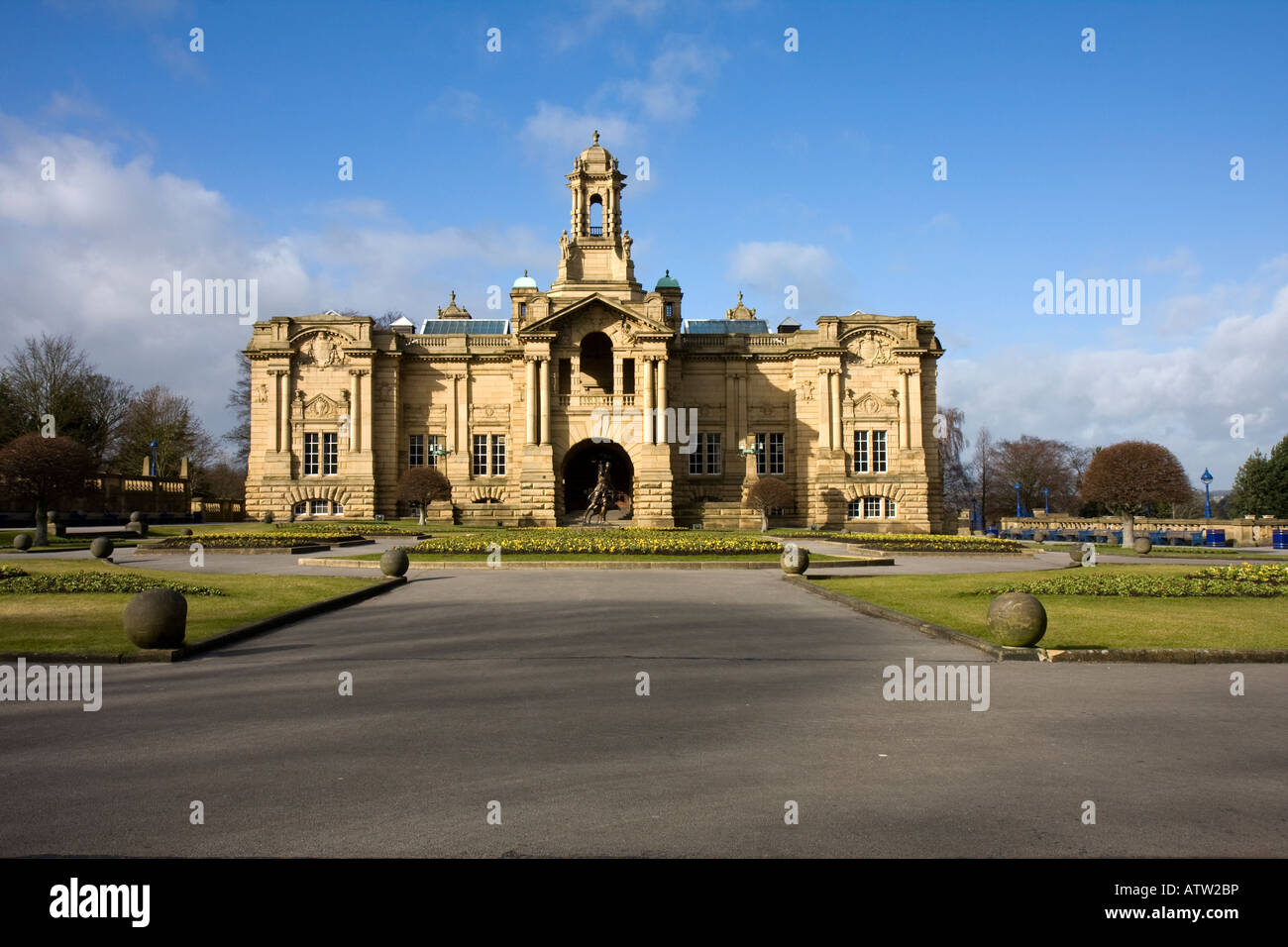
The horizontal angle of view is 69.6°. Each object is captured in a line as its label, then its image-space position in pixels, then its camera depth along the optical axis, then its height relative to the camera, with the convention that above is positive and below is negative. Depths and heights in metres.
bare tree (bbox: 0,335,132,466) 65.62 +7.64
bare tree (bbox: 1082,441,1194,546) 49.44 +0.55
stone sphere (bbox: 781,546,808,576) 25.77 -1.90
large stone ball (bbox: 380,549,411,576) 24.44 -1.73
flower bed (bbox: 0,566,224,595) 19.67 -1.78
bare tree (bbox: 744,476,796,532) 59.66 -0.12
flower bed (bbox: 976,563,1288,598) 20.53 -2.19
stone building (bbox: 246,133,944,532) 60.62 +5.99
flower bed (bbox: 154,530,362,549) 35.92 -1.65
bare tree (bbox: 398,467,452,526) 60.09 +0.78
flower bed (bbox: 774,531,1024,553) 38.84 -2.28
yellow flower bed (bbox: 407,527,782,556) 33.09 -1.83
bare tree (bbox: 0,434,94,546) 37.59 +1.34
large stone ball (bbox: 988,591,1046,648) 13.23 -1.88
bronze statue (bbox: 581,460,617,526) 52.53 -0.23
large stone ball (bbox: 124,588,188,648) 12.89 -1.67
